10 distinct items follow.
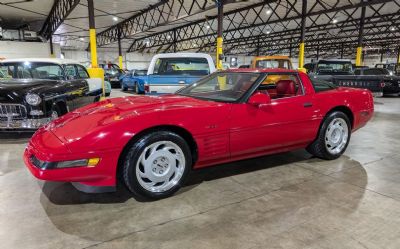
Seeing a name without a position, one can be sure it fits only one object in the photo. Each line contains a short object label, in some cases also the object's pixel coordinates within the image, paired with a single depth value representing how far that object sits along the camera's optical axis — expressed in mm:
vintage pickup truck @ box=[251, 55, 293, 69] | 10453
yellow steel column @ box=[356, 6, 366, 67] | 16438
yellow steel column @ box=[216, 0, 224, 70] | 13168
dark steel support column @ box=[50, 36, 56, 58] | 20094
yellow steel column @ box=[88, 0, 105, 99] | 10604
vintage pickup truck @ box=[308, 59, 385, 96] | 10344
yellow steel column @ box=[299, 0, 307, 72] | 15007
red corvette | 2449
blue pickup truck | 7762
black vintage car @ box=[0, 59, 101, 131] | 4871
